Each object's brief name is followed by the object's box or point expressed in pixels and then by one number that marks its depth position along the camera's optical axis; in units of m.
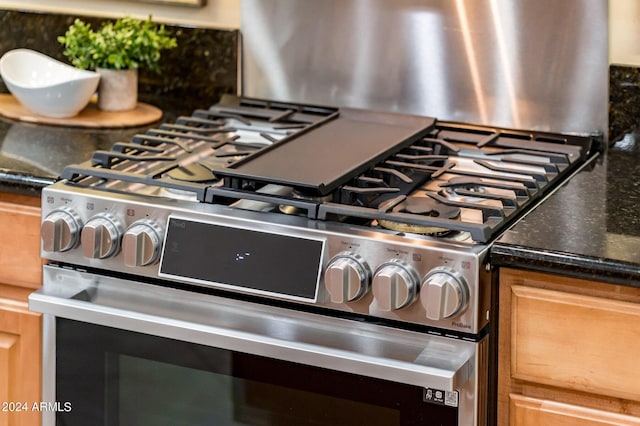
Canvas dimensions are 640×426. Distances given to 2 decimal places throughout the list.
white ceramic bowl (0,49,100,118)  3.04
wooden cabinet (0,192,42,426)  2.73
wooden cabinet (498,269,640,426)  2.36
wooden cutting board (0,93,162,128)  3.06
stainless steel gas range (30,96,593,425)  2.40
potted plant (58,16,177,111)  3.13
